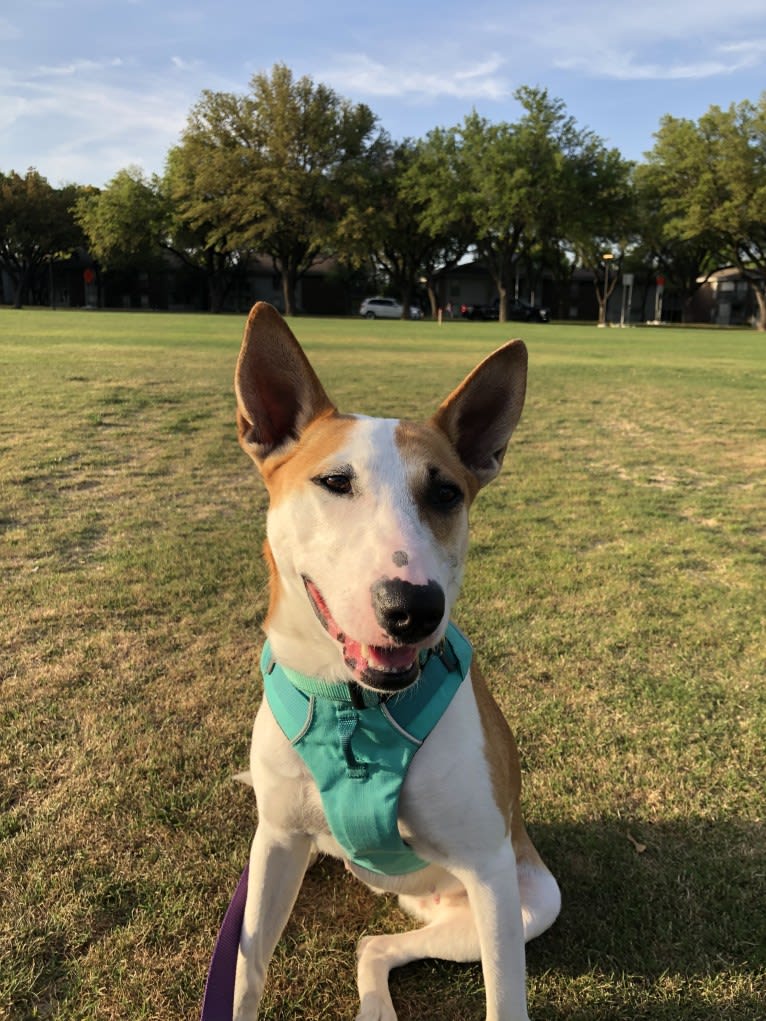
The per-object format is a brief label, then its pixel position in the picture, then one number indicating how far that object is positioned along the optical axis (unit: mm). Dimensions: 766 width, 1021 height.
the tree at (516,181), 56812
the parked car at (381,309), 66388
